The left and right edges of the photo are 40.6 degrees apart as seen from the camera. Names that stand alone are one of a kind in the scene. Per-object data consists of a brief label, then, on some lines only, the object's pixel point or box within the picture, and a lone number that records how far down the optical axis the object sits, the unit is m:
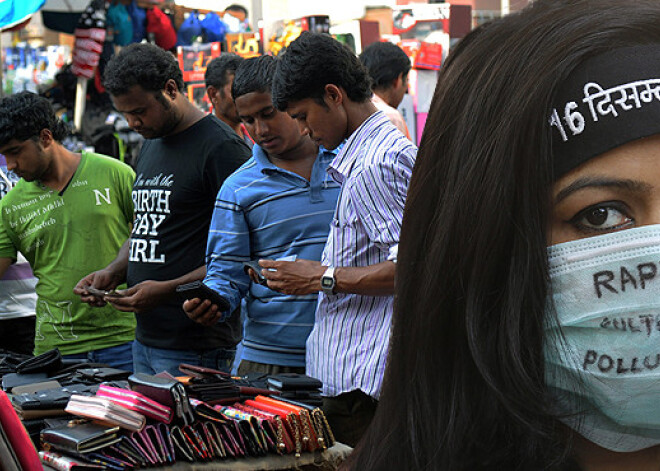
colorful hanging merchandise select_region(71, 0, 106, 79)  7.65
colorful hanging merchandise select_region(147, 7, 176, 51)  8.21
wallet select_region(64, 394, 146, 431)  2.49
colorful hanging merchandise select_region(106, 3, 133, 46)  7.93
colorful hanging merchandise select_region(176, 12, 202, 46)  8.34
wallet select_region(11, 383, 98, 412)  2.74
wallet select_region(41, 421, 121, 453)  2.42
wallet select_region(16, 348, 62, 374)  3.23
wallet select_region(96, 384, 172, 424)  2.52
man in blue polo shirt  3.07
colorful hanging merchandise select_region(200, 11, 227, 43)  8.42
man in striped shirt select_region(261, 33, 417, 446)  2.58
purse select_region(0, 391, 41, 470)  1.75
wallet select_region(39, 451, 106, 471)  2.40
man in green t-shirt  4.01
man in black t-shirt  3.54
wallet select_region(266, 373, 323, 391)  2.71
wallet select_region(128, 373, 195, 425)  2.52
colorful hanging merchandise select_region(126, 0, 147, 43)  8.12
